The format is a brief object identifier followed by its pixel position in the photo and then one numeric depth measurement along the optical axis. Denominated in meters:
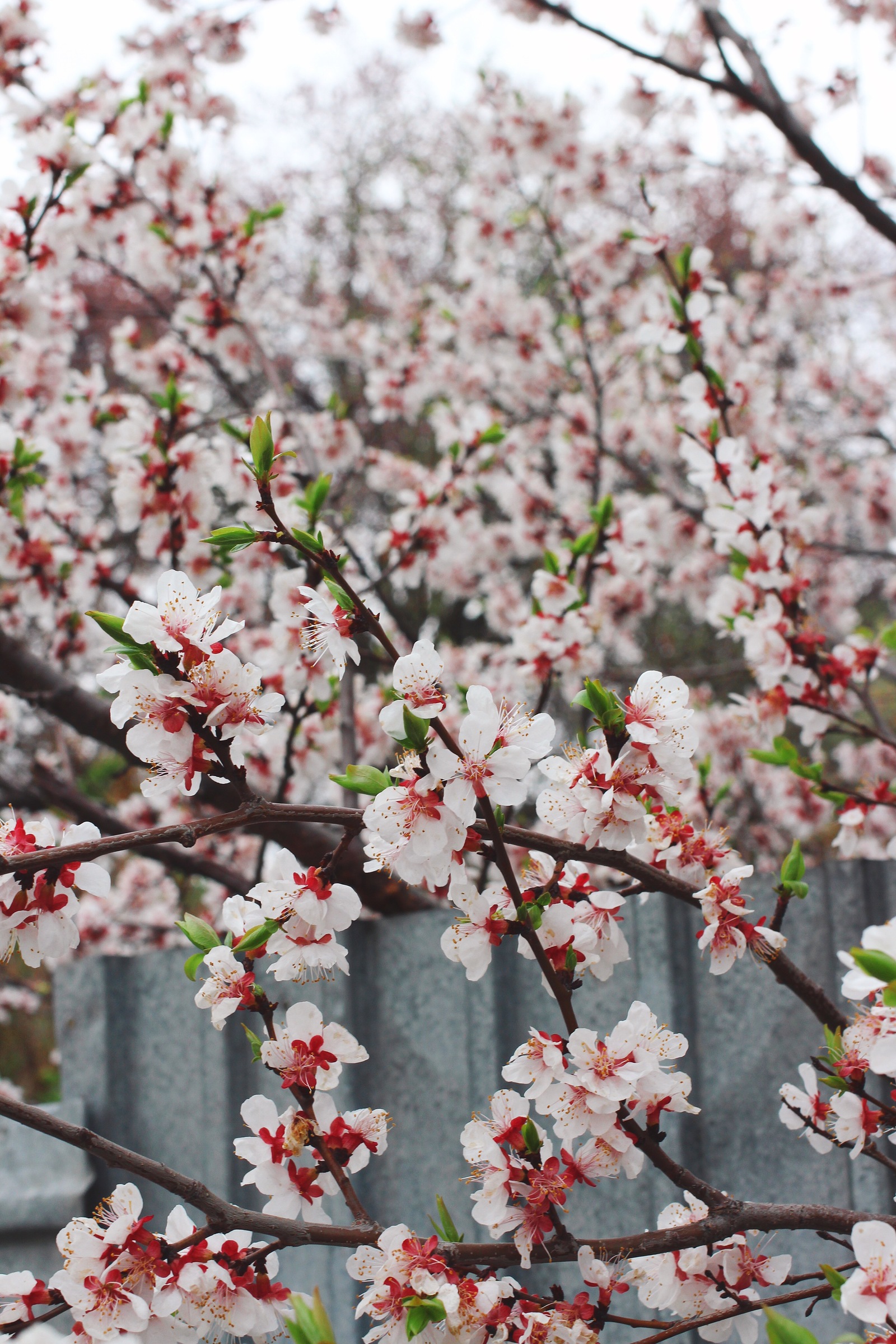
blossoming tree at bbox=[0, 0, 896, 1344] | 0.83
